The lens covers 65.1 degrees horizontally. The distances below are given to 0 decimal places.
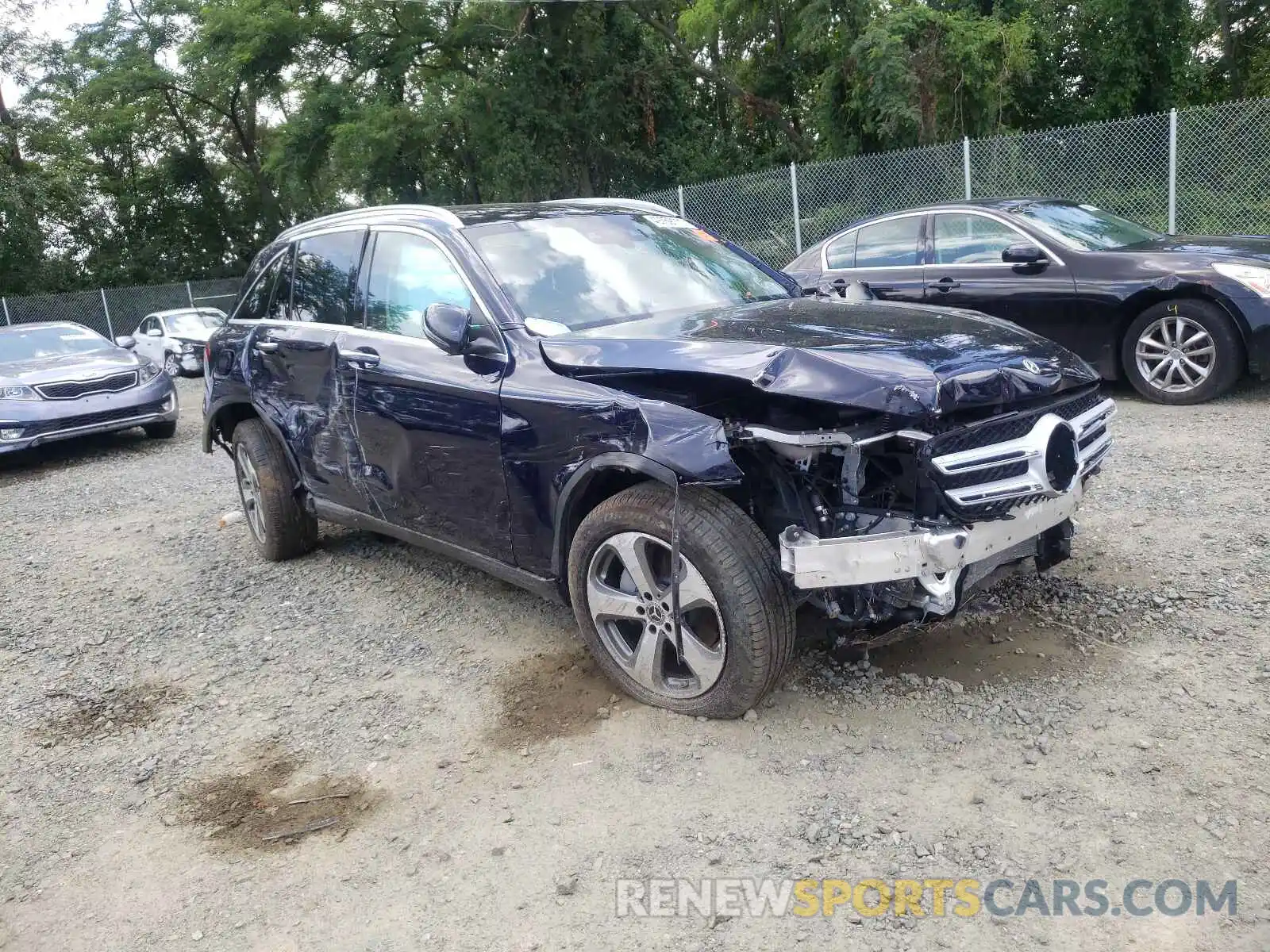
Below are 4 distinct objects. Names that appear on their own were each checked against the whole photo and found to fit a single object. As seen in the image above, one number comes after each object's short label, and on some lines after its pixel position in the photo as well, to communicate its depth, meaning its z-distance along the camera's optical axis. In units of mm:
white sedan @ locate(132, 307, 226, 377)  18391
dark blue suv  2984
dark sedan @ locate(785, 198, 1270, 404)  6812
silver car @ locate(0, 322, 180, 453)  9812
